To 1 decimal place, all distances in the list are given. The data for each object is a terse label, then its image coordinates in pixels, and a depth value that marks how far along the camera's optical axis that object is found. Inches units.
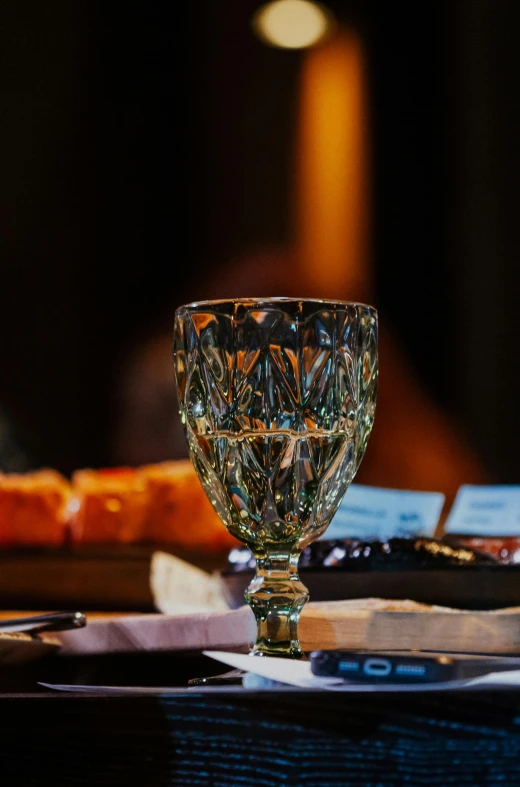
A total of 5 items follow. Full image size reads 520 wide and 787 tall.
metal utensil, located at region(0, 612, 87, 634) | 48.2
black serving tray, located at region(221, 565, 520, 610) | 51.4
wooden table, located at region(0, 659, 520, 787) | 41.1
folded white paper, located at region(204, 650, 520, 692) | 41.7
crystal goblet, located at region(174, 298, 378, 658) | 46.6
